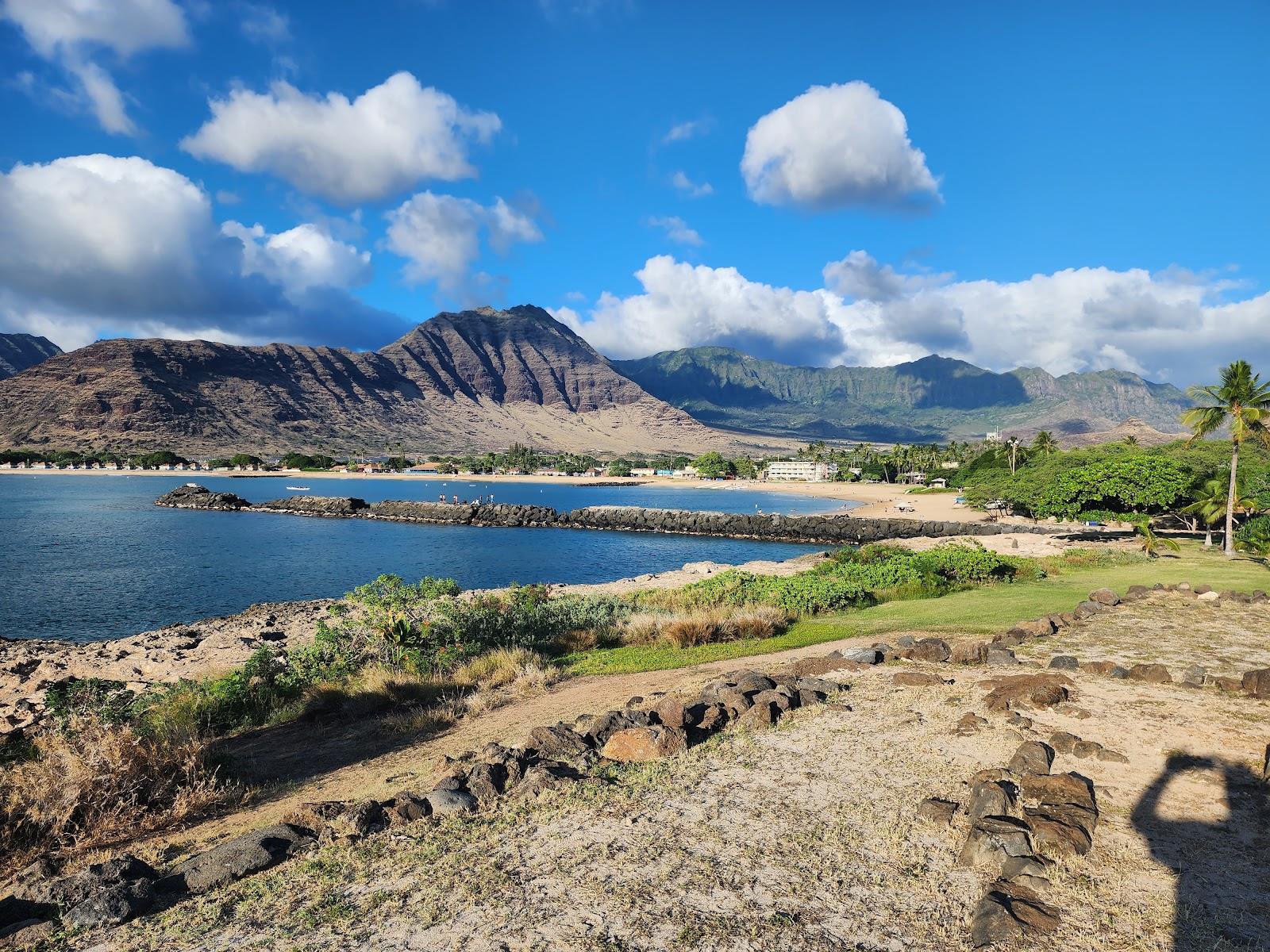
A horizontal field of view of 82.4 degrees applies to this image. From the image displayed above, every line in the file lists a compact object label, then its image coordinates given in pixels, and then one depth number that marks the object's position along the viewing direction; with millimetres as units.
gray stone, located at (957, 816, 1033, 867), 5445
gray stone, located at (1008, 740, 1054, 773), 6887
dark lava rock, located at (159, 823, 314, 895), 5582
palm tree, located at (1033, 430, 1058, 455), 83812
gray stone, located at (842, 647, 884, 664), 11750
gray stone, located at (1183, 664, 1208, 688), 9633
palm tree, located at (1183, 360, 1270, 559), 29672
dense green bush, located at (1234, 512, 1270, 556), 26328
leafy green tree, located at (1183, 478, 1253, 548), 32000
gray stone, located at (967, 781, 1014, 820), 6023
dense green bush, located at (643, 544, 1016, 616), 19672
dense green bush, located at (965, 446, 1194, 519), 34656
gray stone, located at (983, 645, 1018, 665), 11305
